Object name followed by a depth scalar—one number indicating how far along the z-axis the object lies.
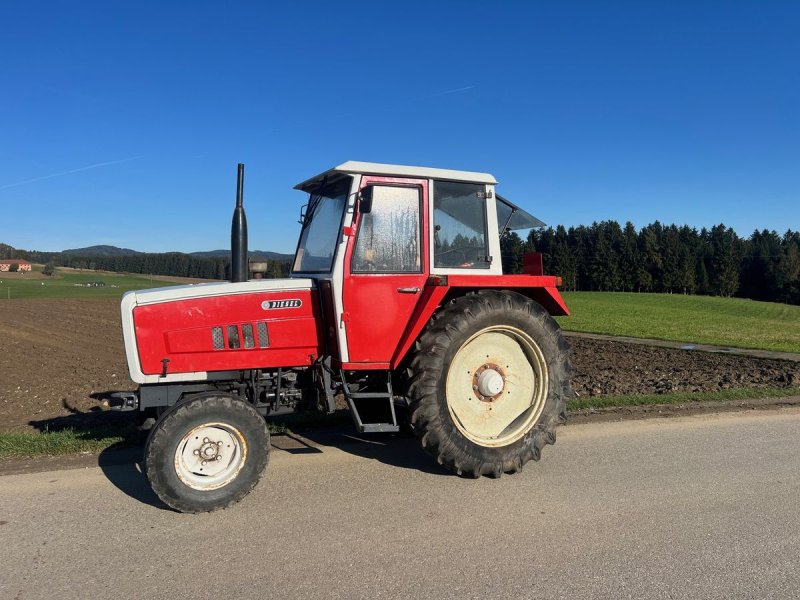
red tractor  4.21
